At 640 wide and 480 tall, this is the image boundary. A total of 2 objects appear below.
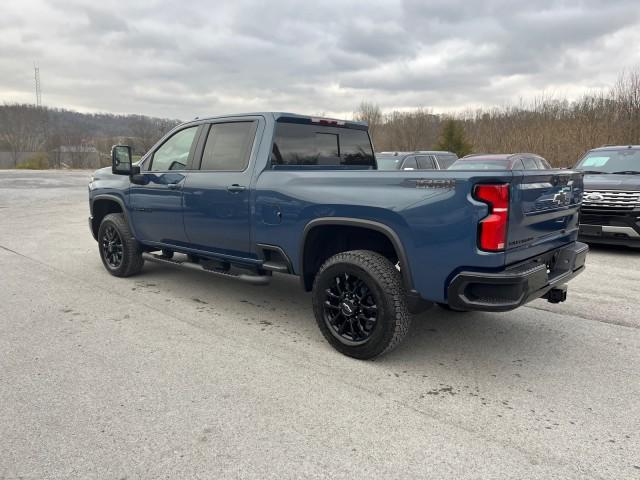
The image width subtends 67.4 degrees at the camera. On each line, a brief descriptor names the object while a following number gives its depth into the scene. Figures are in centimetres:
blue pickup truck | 311
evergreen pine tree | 3353
